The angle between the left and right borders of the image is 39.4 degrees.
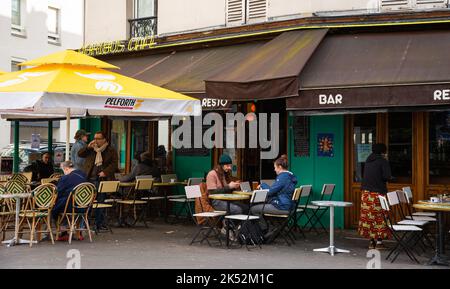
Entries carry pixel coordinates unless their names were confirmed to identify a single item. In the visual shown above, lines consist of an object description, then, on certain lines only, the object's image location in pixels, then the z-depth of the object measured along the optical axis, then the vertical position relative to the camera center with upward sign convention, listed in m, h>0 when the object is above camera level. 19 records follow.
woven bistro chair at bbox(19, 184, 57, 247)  10.27 -0.89
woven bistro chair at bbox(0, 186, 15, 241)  10.91 -1.12
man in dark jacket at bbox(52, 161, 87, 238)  10.59 -0.58
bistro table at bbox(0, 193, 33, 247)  10.08 -1.18
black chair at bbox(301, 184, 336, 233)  11.99 -1.18
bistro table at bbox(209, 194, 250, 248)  10.34 -0.77
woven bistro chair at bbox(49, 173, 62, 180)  13.87 -0.57
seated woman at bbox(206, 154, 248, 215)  11.01 -0.61
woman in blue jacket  10.57 -0.72
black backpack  10.58 -1.39
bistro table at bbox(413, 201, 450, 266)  9.07 -1.25
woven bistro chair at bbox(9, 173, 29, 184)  12.38 -0.55
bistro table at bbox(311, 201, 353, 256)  9.81 -1.14
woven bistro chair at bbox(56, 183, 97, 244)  10.52 -0.91
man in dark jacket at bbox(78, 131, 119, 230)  12.59 -0.20
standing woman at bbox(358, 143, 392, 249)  10.24 -0.66
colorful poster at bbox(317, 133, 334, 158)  12.84 +0.14
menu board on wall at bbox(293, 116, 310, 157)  13.12 +0.33
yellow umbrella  9.61 +0.97
